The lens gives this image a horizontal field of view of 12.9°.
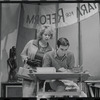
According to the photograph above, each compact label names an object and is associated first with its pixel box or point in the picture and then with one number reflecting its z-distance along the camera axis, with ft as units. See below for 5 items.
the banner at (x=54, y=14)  23.97
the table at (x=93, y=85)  23.48
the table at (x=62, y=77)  22.13
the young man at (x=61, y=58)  23.57
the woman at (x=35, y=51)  23.63
